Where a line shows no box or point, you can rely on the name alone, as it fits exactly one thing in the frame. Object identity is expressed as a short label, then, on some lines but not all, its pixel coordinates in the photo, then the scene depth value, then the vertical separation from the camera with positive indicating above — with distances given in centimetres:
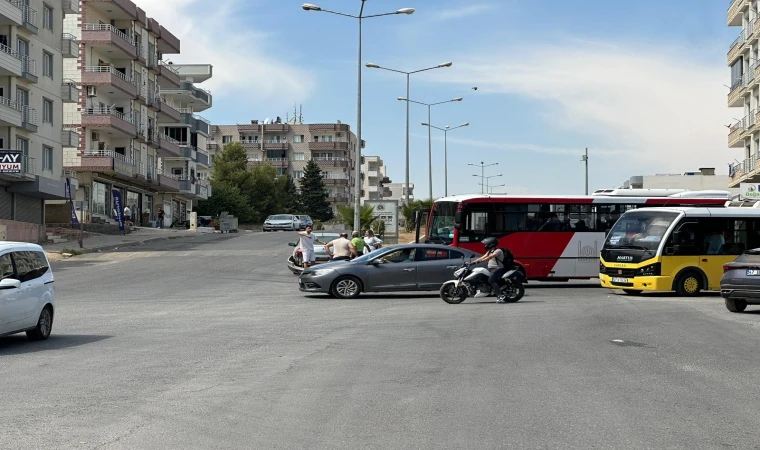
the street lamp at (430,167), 7056 +454
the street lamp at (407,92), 5400 +836
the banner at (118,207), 6203 +148
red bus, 3055 +13
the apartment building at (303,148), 14975 +1218
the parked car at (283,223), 7588 +54
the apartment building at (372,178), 17800 +935
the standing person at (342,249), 2928 -53
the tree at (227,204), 9912 +254
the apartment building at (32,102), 5003 +666
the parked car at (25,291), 1409 -90
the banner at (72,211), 5051 +100
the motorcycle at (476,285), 2316 -123
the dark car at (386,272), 2494 -102
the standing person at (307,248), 3089 -54
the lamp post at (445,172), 8625 +512
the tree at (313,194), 13338 +479
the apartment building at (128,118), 6825 +833
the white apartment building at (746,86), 6050 +904
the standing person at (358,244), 3251 -43
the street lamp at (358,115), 4109 +485
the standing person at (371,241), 3444 -35
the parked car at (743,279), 1991 -90
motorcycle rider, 2312 -72
